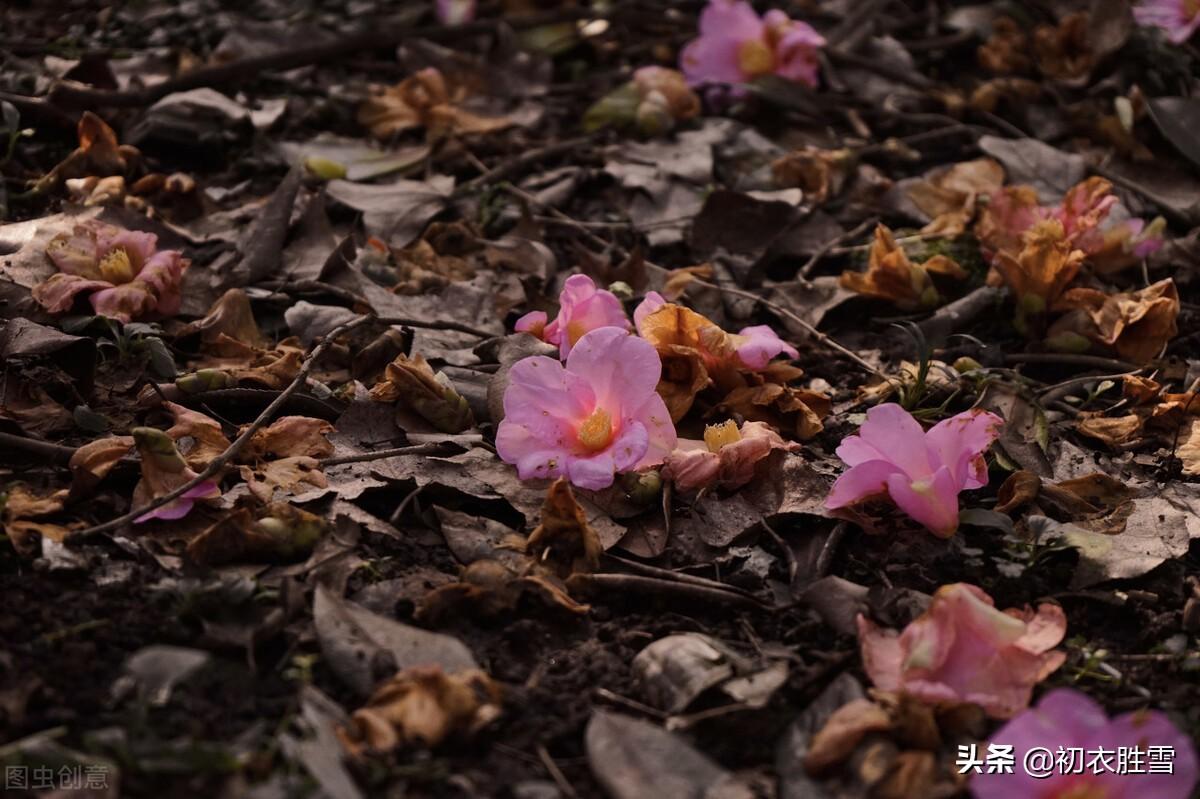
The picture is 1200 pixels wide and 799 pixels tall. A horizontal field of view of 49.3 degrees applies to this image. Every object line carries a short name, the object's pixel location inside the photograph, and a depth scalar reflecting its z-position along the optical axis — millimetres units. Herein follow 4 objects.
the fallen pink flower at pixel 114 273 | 2215
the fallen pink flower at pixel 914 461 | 1819
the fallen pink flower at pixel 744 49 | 3225
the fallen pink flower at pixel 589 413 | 1895
